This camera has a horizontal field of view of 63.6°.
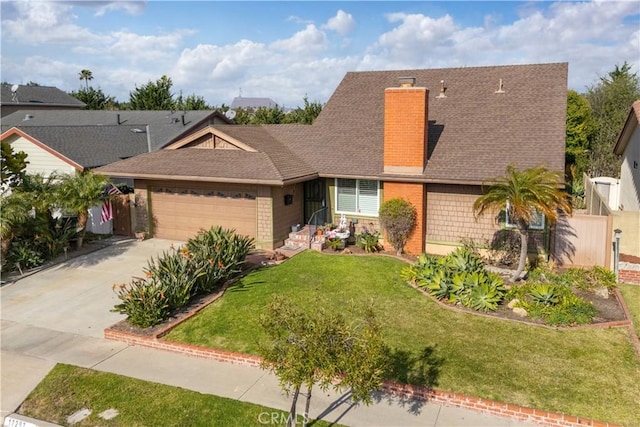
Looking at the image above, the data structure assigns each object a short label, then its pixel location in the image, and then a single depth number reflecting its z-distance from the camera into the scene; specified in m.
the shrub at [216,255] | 12.72
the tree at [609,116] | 29.94
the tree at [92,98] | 53.00
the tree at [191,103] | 46.19
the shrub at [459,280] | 11.83
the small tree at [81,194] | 16.56
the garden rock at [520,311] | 11.37
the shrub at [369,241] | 16.47
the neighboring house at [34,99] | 44.62
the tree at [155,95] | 45.16
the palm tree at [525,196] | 12.31
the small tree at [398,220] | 15.93
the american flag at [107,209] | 18.94
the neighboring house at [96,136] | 21.92
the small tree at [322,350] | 6.23
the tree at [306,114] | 37.22
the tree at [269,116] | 37.38
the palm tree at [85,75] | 71.50
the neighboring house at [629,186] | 15.44
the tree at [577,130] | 29.00
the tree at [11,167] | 16.48
